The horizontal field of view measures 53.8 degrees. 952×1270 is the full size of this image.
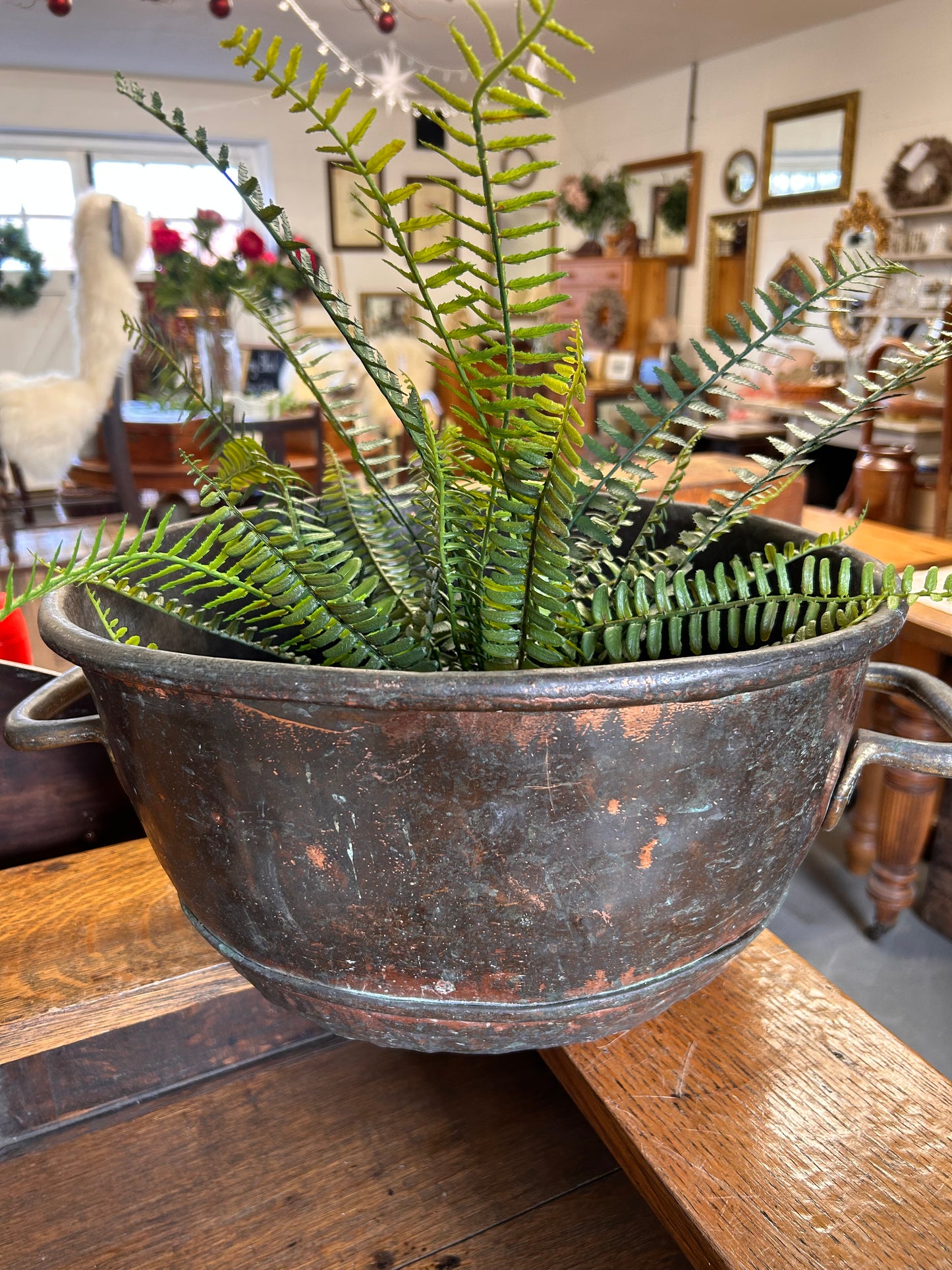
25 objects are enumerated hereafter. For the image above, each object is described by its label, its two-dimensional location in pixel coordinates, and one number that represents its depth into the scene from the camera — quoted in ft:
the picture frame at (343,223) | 21.40
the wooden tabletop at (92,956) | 1.94
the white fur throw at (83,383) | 9.48
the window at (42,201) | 18.88
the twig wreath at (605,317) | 18.81
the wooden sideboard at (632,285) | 18.63
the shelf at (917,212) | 13.53
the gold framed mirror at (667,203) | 18.44
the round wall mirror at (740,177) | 17.04
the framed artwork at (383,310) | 22.20
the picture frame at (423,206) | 21.24
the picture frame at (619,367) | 18.70
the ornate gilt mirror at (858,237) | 14.66
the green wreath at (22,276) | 18.35
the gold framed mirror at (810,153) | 15.06
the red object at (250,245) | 10.44
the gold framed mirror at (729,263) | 17.26
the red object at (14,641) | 3.28
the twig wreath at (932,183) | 13.48
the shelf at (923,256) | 13.38
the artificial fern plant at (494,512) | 1.03
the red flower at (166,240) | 10.14
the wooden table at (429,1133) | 1.67
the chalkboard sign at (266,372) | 12.93
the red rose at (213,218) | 7.90
